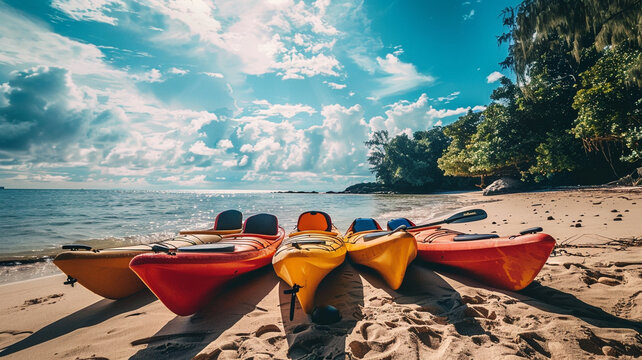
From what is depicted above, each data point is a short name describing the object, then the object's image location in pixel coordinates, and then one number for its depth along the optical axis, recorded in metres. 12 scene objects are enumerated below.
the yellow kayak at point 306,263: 2.94
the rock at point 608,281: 3.01
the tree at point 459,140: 27.38
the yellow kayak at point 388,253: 3.41
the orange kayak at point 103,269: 3.35
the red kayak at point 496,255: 2.93
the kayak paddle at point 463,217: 4.17
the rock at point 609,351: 1.92
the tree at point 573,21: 5.70
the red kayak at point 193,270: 2.66
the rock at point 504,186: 21.61
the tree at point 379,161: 47.62
